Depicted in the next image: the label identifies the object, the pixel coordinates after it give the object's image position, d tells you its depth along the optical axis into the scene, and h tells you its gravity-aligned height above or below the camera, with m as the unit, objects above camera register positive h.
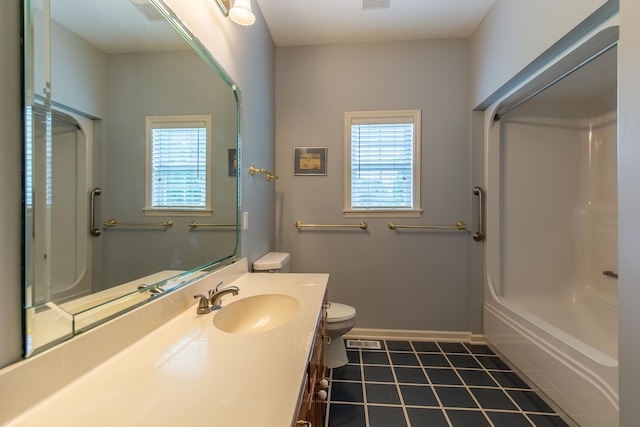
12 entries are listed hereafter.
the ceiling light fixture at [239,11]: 1.26 +1.01
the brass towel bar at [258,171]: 1.67 +0.29
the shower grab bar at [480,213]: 2.11 +0.01
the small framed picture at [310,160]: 2.30 +0.48
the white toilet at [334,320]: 1.71 -0.72
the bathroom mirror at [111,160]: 0.53 +0.16
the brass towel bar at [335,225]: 2.26 -0.11
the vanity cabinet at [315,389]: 0.69 -0.60
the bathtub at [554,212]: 2.02 +0.01
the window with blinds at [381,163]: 2.26 +0.46
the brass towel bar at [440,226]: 2.19 -0.11
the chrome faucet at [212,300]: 0.95 -0.34
